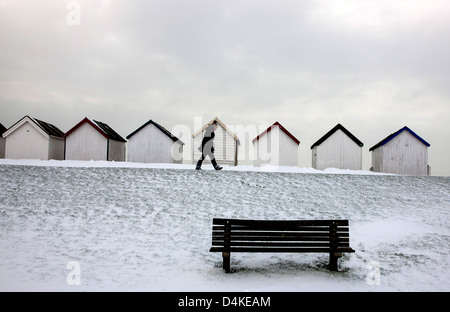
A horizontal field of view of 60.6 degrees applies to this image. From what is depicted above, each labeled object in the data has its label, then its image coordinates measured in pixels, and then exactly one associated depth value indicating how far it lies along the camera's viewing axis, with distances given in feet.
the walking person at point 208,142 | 57.98
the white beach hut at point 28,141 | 85.71
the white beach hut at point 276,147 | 86.43
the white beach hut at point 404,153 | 86.48
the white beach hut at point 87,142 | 85.30
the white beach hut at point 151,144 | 87.76
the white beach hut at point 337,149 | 86.33
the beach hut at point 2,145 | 99.30
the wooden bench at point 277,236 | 26.81
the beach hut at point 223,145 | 87.61
